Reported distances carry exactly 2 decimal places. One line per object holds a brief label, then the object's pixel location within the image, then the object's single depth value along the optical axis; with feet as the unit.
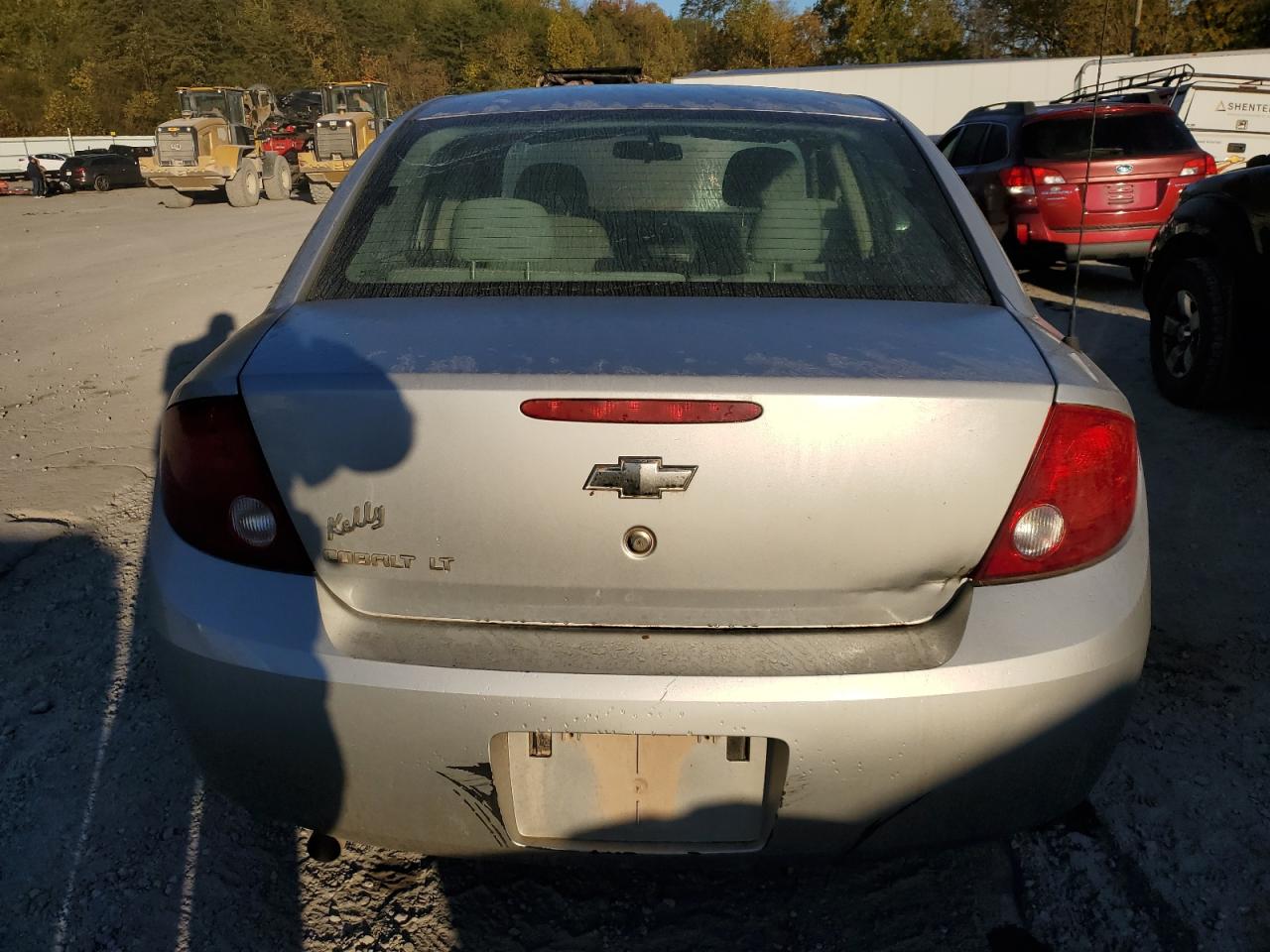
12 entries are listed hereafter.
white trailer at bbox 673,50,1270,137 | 100.17
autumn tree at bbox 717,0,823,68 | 214.48
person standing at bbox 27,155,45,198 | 94.02
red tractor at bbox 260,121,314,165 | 88.53
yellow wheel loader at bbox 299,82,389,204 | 77.00
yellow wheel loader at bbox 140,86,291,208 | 78.18
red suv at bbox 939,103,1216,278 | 29.68
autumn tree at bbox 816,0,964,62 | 179.93
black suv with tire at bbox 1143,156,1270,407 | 16.47
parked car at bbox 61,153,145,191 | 98.22
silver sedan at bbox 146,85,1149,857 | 5.14
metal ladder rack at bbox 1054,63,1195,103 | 46.32
